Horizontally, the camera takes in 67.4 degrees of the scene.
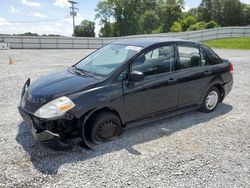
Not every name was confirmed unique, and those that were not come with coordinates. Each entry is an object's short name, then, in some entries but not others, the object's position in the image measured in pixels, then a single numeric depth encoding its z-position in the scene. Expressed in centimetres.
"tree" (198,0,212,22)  5060
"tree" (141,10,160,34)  5599
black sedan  263
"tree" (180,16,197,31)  4228
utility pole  3708
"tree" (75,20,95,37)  5684
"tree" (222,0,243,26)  4771
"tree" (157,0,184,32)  5351
